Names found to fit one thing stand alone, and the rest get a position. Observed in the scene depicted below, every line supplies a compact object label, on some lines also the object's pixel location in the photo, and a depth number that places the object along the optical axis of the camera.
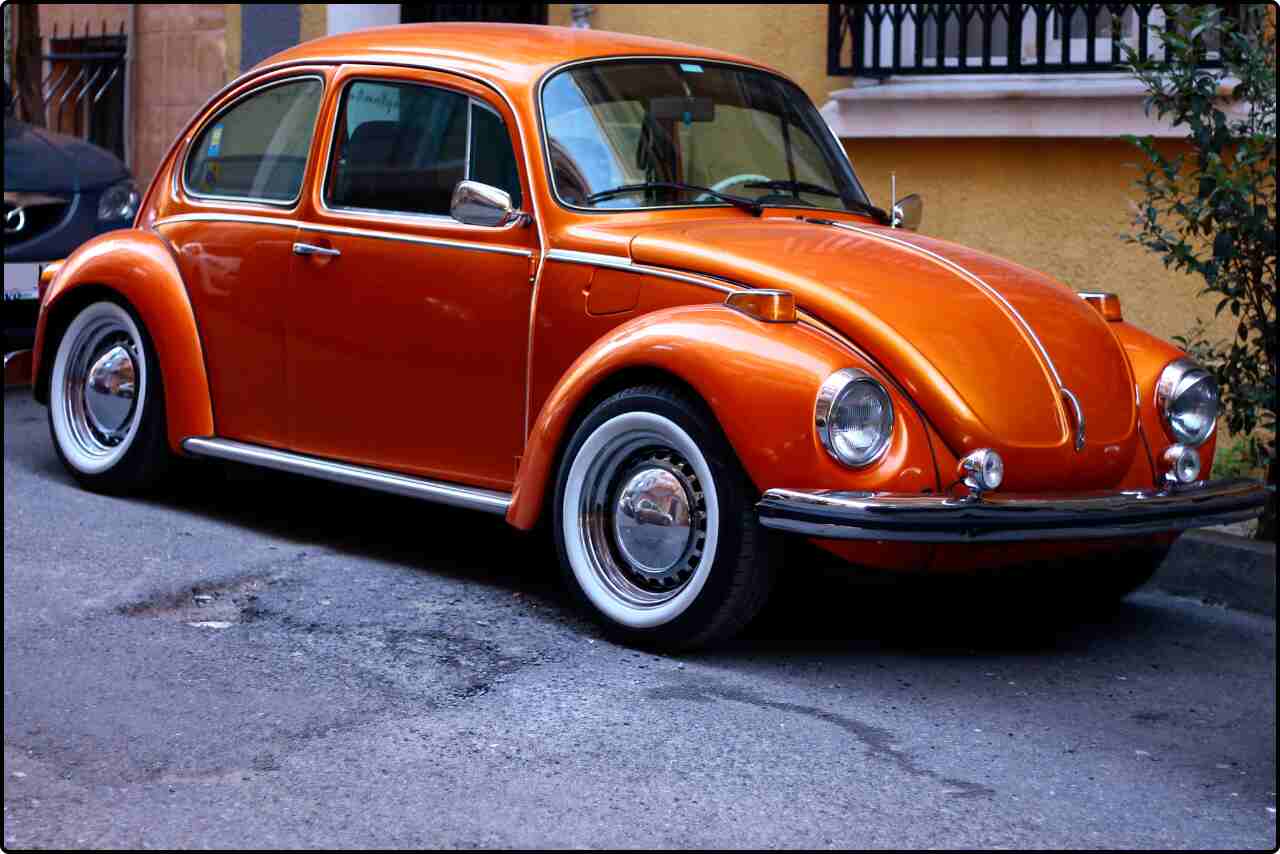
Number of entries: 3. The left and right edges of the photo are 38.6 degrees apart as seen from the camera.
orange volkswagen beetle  4.82
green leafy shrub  6.19
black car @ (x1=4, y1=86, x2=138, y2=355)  8.66
